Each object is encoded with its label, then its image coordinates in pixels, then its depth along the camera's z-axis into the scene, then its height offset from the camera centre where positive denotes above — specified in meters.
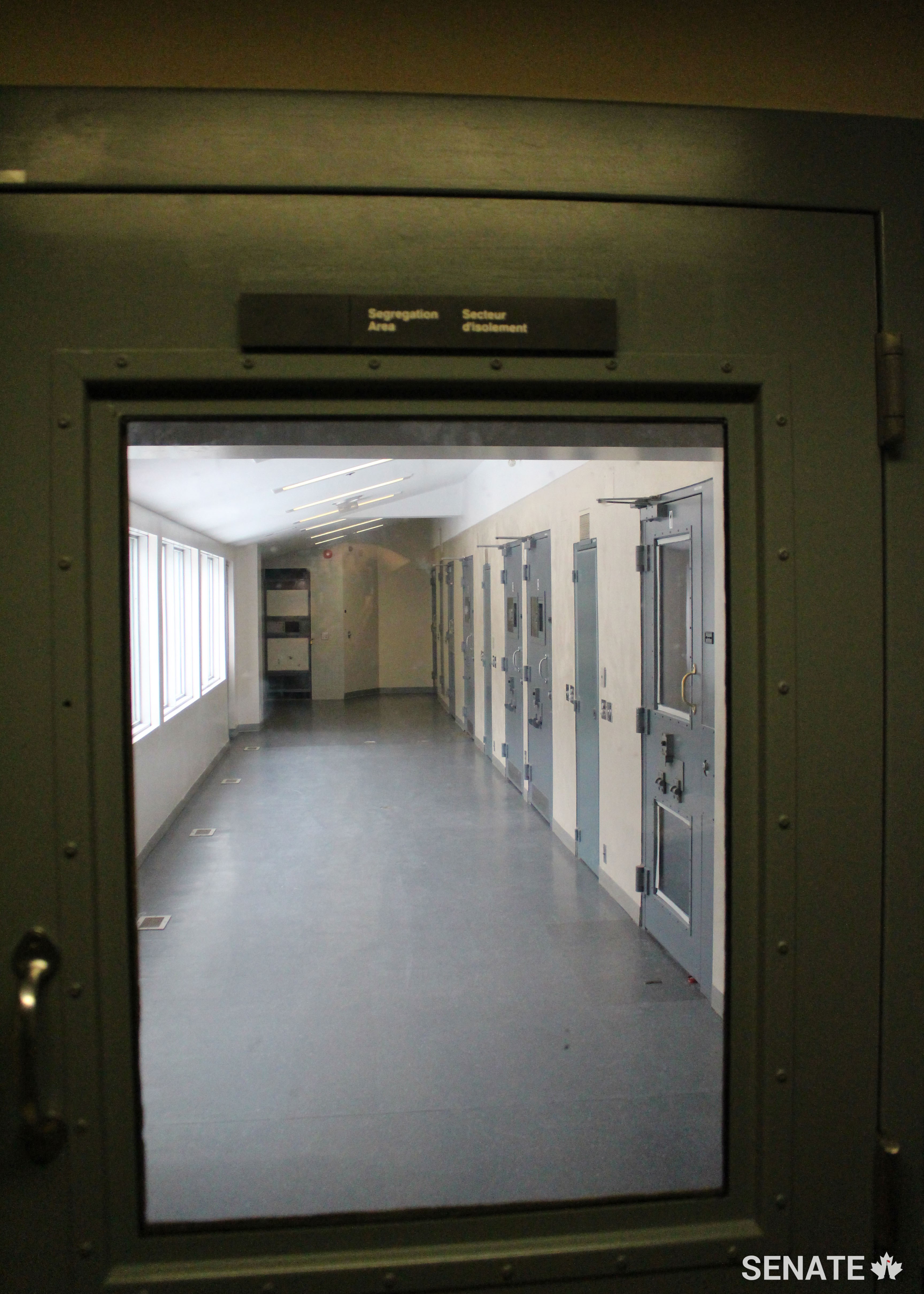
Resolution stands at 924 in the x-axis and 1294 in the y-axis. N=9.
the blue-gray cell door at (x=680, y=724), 3.93 -0.50
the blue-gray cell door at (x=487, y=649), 10.44 -0.30
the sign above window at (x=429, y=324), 1.17 +0.41
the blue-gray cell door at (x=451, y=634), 14.17 -0.15
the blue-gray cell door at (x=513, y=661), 8.49 -0.38
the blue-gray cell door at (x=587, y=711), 5.80 -0.61
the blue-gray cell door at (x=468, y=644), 11.96 -0.28
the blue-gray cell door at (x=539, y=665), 7.26 -0.36
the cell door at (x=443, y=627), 15.67 -0.04
